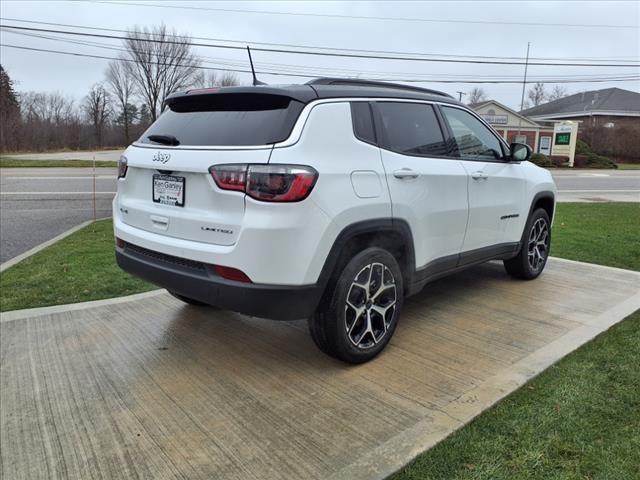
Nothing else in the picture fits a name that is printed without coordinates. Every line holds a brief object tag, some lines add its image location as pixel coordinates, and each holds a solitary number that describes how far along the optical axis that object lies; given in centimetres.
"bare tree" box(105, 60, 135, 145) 5781
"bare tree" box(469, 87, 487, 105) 8600
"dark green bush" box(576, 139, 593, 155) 4167
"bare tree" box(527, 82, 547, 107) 9062
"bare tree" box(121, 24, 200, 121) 5259
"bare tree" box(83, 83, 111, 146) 6184
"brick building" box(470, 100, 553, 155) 4500
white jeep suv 291
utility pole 4516
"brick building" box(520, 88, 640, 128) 5447
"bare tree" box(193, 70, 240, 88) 5442
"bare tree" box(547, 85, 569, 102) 8994
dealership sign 4000
